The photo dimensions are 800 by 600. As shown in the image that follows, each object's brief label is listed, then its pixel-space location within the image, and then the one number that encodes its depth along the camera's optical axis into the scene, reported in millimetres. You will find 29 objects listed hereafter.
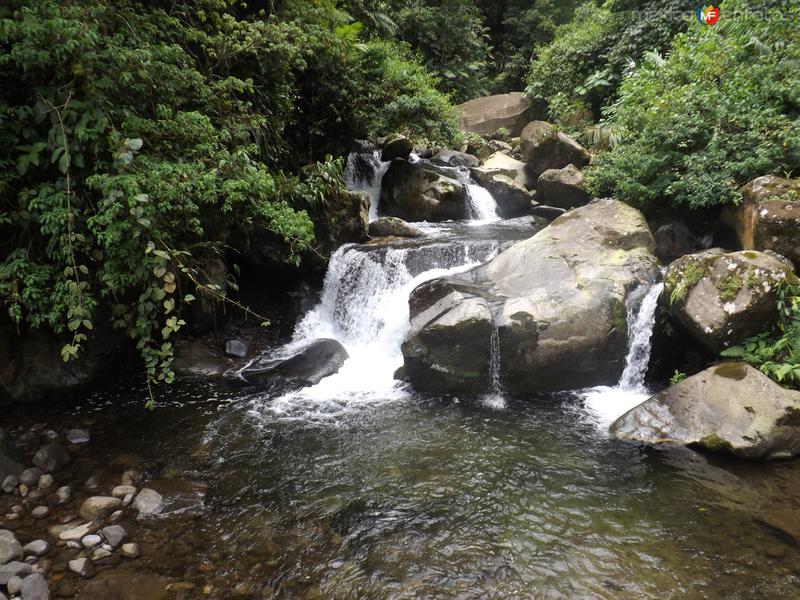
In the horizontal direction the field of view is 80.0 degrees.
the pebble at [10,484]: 4617
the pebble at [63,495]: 4580
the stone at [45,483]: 4741
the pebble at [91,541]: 4059
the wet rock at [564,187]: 12609
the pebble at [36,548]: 3946
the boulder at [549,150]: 14078
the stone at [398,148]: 13477
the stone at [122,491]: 4699
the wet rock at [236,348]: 8180
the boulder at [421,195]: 12812
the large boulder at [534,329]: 6836
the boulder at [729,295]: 5961
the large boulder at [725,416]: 5199
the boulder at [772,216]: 6562
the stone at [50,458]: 5048
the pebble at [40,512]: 4361
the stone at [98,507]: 4402
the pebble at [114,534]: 4102
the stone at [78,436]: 5598
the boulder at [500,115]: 18375
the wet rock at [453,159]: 15988
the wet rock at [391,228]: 10945
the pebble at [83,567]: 3786
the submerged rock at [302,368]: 7434
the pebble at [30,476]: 4770
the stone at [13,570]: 3598
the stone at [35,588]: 3484
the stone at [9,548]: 3814
